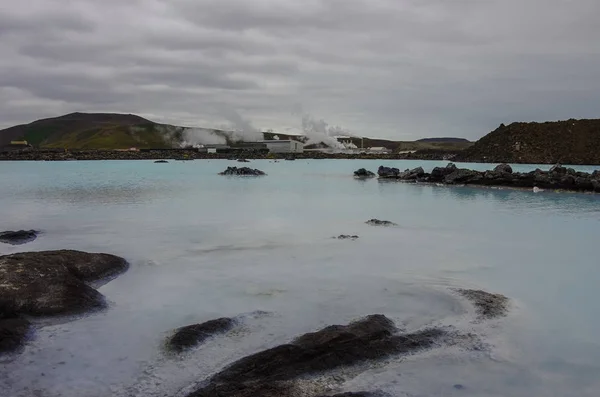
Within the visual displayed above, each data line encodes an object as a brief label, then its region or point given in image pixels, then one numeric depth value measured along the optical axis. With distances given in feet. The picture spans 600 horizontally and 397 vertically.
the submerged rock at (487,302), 27.22
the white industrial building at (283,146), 478.59
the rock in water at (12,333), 21.28
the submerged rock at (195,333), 22.16
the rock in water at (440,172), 142.10
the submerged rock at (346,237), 51.80
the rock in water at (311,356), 17.42
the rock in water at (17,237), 46.50
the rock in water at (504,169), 134.76
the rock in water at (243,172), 180.24
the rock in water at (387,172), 164.71
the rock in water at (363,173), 176.55
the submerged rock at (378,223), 62.28
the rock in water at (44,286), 25.05
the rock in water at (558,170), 126.46
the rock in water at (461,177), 132.36
